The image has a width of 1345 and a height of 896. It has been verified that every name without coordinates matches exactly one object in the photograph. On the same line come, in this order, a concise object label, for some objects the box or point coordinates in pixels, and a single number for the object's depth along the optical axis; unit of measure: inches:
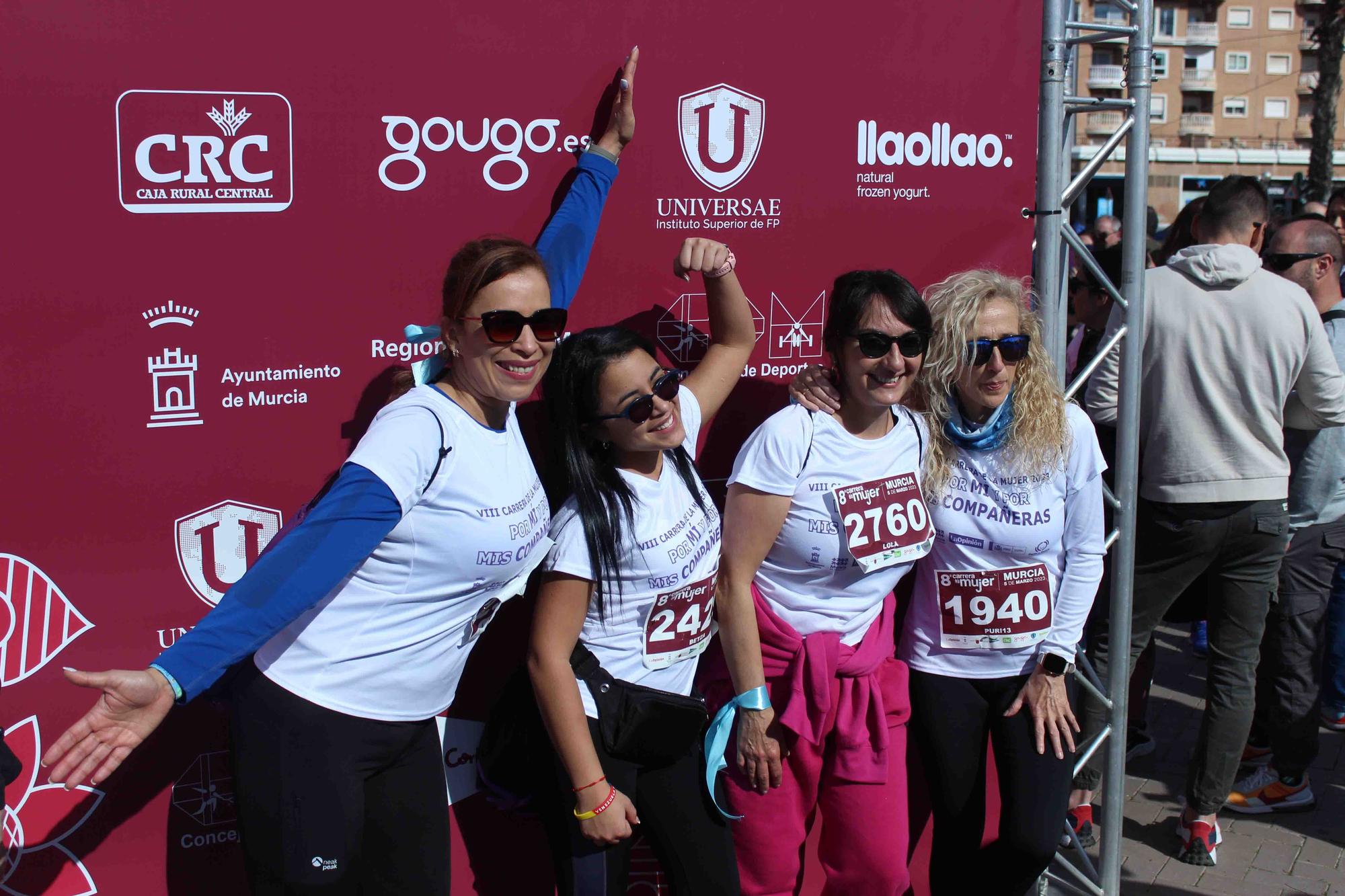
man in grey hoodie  152.4
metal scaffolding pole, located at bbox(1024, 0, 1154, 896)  131.0
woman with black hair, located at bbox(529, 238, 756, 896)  98.1
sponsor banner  98.3
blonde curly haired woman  116.4
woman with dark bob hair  108.6
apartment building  2640.3
